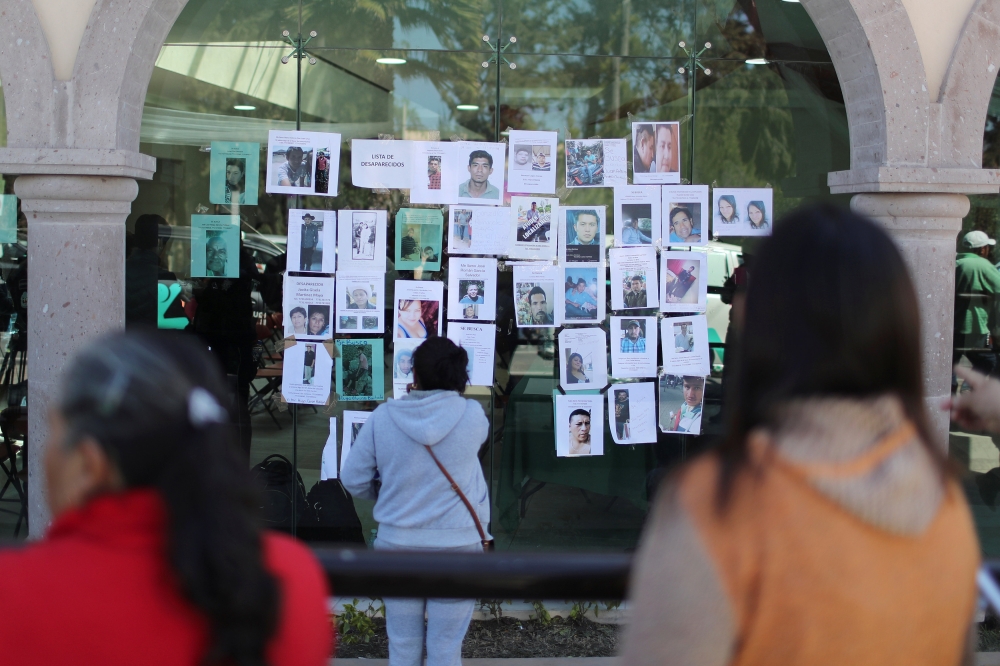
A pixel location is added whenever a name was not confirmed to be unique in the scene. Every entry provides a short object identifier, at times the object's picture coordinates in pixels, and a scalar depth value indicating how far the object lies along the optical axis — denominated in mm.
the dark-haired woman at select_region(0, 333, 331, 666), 1062
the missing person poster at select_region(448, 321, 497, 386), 4945
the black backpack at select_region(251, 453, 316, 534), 5125
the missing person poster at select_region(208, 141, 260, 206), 5008
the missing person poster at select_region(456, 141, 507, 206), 4930
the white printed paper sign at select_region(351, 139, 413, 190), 4961
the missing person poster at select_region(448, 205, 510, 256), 4930
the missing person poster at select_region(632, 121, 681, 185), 5008
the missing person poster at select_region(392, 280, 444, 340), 4953
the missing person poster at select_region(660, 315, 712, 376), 4988
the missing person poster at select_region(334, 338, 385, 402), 4977
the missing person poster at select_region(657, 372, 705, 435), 5016
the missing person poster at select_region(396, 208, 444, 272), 4969
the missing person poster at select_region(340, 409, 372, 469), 5031
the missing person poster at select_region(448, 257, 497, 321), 4953
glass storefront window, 5008
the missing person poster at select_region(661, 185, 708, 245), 4973
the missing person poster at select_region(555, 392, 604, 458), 5066
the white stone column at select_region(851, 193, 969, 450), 4246
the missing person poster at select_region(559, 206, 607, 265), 4973
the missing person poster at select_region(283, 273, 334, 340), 4941
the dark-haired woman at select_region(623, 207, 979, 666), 1041
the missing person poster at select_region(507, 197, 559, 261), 4938
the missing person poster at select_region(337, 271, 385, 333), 4949
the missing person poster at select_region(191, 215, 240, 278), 5027
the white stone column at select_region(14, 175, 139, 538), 4121
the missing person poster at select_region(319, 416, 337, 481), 5043
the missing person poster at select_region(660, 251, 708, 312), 4969
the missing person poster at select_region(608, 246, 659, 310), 4973
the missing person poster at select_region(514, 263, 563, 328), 4965
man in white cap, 5406
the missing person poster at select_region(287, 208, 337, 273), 4945
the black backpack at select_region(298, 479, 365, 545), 5137
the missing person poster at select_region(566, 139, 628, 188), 4980
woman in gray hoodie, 3461
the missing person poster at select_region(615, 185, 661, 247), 4969
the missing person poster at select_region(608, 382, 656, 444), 5027
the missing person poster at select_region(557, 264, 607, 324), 4988
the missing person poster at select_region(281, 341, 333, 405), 4945
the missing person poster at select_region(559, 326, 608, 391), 5023
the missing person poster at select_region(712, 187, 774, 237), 5027
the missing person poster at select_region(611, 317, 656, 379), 5004
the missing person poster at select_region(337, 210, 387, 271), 4957
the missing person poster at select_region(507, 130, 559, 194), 4945
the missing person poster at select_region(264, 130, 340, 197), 4938
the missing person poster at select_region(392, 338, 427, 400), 4938
